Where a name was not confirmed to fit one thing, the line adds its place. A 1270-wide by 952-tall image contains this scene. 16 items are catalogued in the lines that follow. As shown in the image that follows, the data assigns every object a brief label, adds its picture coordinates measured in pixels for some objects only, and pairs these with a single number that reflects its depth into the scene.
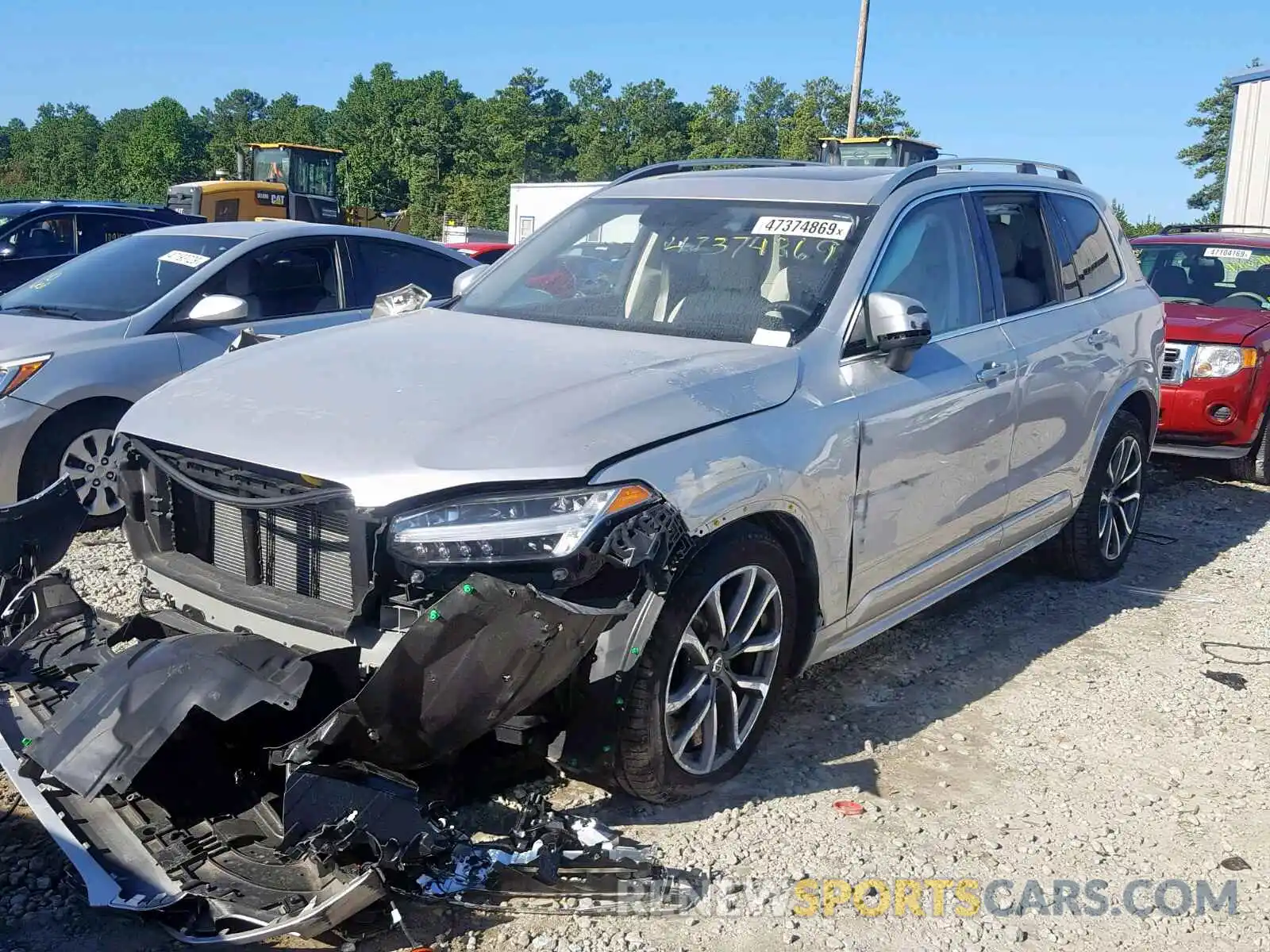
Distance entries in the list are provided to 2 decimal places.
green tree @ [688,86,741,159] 73.94
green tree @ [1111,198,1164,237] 33.93
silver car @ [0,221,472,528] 5.94
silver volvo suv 2.95
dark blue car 10.39
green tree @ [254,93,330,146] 95.81
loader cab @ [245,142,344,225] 31.30
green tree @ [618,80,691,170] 83.12
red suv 8.14
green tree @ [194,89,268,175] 83.00
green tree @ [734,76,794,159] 72.06
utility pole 25.44
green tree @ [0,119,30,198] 79.78
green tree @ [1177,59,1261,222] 58.78
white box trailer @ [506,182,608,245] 29.02
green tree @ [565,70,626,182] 76.44
